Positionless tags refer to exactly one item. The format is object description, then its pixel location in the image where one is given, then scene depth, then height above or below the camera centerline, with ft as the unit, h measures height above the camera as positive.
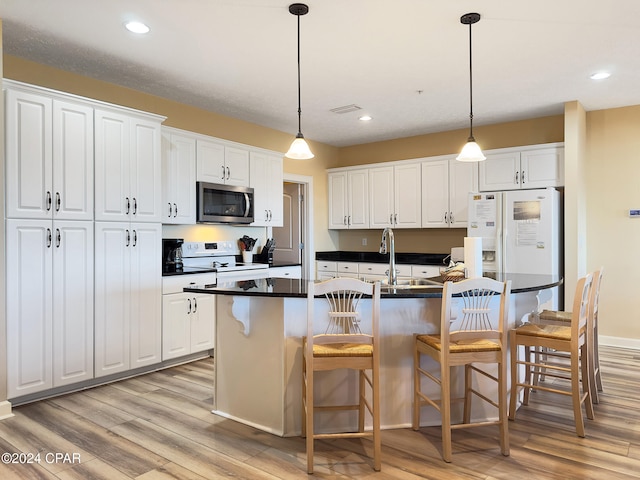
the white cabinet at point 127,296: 11.56 -1.47
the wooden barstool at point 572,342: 8.65 -2.09
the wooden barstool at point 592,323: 10.30 -2.05
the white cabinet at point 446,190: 17.90 +2.22
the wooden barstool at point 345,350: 7.41 -1.91
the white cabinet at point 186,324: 13.19 -2.56
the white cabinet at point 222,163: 15.07 +2.90
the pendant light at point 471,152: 9.96 +2.07
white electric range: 14.94 -0.72
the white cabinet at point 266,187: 17.04 +2.25
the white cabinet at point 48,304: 9.93 -1.47
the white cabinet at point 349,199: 20.92 +2.17
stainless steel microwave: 15.02 +1.45
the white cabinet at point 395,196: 19.39 +2.16
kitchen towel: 10.28 -0.37
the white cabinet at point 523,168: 15.75 +2.80
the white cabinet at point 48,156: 9.91 +2.13
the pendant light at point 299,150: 9.84 +2.11
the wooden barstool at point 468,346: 7.75 -1.91
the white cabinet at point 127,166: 11.57 +2.17
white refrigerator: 15.01 +0.44
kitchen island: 8.76 -2.37
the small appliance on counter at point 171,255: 14.16 -0.39
